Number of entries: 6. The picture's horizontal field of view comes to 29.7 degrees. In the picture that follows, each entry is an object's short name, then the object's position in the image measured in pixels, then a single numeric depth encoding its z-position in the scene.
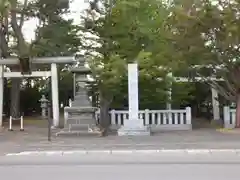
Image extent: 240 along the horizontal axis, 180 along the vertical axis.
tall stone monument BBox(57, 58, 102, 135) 20.73
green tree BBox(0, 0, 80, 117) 24.38
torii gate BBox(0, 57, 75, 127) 24.02
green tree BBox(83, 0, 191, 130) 22.72
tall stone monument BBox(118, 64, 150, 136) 19.91
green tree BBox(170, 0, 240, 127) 20.34
